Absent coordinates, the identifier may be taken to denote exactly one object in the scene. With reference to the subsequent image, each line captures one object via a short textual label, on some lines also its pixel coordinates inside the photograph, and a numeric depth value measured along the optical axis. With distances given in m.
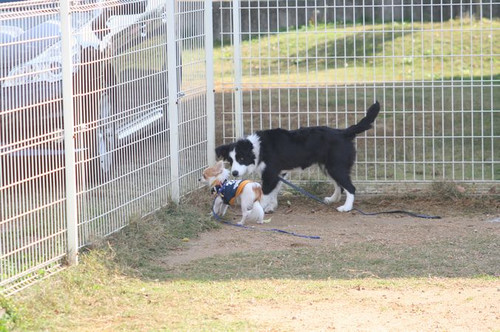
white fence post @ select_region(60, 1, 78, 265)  12.43
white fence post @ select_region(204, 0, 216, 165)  18.36
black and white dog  17.58
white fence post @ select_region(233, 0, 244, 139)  18.52
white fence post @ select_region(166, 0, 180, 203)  16.39
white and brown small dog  16.14
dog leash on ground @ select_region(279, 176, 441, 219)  16.92
